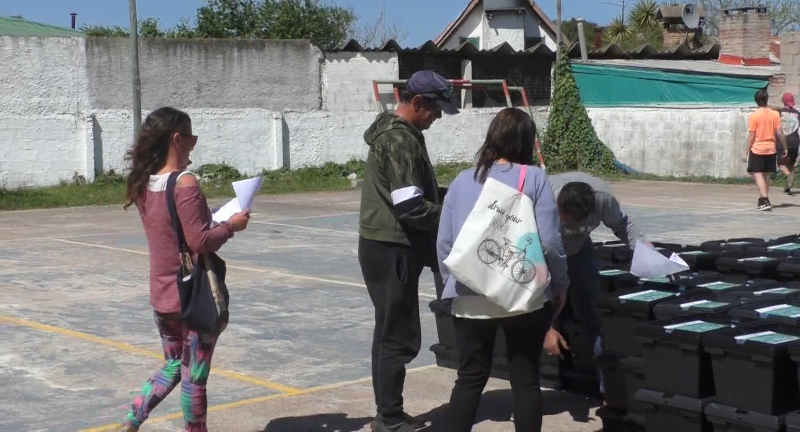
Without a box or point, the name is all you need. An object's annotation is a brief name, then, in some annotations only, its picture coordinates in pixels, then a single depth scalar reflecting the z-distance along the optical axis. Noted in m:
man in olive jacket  5.14
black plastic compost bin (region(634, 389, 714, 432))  4.75
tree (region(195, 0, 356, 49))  33.38
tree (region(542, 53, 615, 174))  25.06
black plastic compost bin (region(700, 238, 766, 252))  6.77
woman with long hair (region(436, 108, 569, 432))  4.50
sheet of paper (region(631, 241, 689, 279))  5.45
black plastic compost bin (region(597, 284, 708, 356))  5.35
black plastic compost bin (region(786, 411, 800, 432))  4.39
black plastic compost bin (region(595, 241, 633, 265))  6.46
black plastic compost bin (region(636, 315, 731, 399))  4.75
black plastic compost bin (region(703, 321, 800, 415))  4.48
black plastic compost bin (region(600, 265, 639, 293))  5.81
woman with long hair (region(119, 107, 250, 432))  4.72
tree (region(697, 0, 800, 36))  55.59
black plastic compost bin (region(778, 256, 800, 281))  6.00
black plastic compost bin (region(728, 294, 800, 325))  4.89
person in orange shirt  16.53
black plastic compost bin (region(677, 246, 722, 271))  6.35
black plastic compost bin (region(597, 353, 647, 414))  5.30
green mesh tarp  23.59
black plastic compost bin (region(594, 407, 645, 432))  5.30
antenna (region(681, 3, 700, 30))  35.31
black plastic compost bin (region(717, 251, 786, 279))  6.09
